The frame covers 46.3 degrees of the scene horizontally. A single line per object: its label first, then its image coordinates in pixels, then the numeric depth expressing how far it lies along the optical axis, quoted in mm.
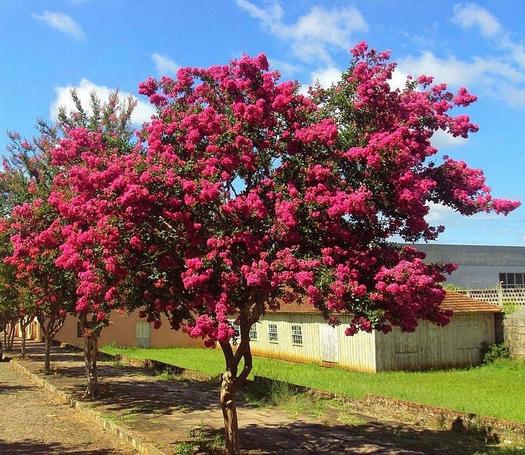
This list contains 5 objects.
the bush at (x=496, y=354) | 23328
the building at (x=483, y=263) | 42781
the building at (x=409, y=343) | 22328
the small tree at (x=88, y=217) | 7625
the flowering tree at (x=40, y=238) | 11455
